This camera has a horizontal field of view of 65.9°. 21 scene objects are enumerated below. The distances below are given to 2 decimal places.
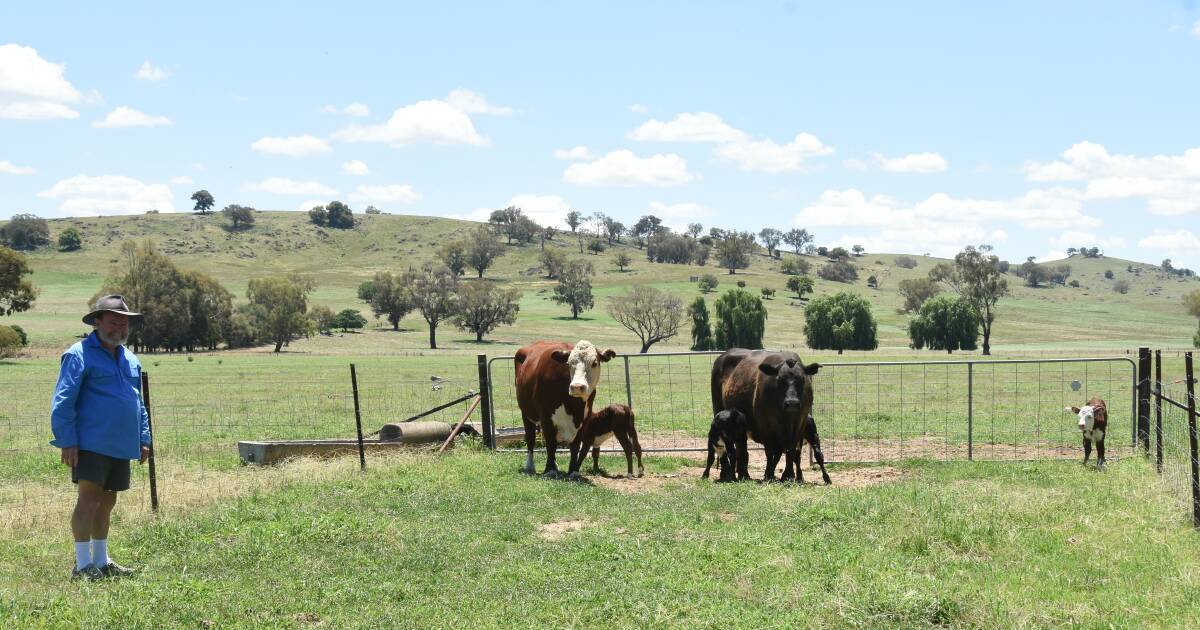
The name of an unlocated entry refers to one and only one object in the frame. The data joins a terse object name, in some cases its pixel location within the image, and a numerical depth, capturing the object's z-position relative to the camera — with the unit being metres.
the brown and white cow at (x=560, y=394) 13.55
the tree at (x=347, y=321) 105.25
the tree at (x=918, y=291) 128.84
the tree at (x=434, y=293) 97.44
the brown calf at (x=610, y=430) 13.74
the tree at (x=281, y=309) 84.75
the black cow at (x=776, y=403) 12.91
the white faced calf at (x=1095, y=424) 13.70
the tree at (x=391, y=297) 104.44
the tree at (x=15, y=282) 62.50
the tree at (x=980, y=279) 86.06
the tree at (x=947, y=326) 91.62
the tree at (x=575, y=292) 120.50
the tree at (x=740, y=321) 91.25
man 7.95
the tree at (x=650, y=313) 95.69
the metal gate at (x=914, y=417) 16.73
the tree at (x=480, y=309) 99.94
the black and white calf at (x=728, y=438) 13.15
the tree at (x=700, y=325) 93.56
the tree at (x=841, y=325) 92.25
